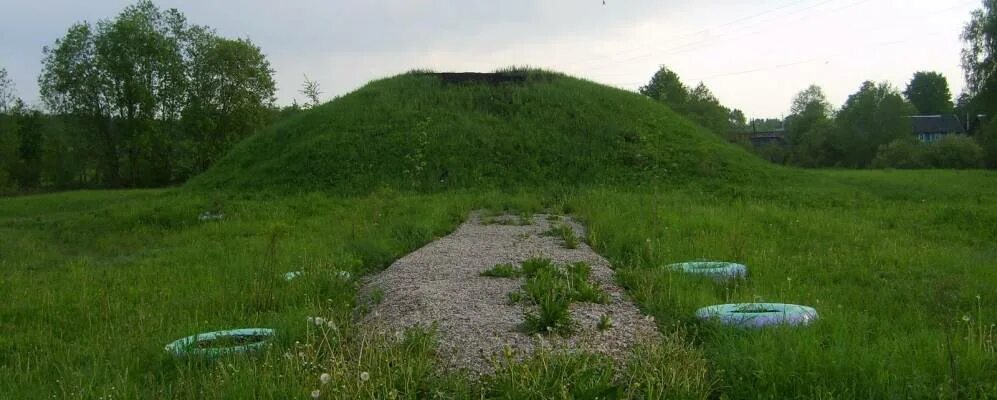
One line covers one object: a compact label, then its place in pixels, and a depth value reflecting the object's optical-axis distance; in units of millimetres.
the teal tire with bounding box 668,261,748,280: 6297
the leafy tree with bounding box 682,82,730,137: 43031
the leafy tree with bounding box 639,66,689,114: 46094
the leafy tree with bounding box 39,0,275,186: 35250
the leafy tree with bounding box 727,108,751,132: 62081
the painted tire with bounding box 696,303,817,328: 4488
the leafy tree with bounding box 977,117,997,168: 32281
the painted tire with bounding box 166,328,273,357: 4035
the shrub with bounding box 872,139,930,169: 33562
